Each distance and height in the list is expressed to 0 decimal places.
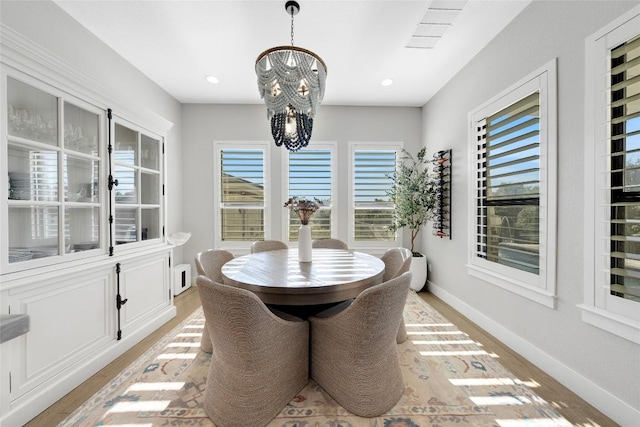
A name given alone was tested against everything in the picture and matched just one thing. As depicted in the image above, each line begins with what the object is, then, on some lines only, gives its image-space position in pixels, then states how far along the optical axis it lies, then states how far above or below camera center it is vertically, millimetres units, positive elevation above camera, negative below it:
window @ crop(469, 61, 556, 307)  1915 +195
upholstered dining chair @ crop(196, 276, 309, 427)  1249 -813
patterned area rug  1461 -1202
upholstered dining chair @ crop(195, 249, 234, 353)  2111 -471
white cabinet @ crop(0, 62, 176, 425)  1495 -198
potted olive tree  3531 +125
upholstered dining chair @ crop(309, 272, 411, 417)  1356 -823
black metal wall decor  3287 +223
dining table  1454 -425
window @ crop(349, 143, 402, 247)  4094 +306
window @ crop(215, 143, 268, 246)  4004 +304
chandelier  1885 +970
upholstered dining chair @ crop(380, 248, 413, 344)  2294 -502
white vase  2131 -285
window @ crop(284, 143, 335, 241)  4031 +508
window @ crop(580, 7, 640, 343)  1421 +190
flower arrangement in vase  2100 -89
